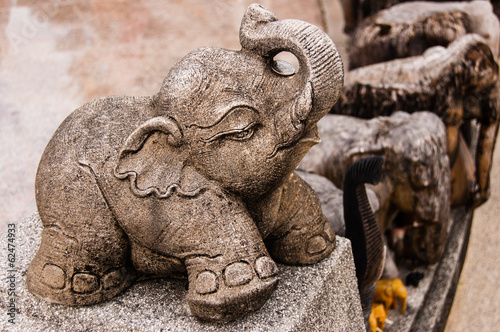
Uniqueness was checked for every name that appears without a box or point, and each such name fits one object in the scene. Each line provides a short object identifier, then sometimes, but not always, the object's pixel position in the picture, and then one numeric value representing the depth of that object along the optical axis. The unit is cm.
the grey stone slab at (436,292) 211
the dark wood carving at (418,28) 280
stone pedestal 127
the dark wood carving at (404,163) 201
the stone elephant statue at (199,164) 115
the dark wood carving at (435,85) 237
